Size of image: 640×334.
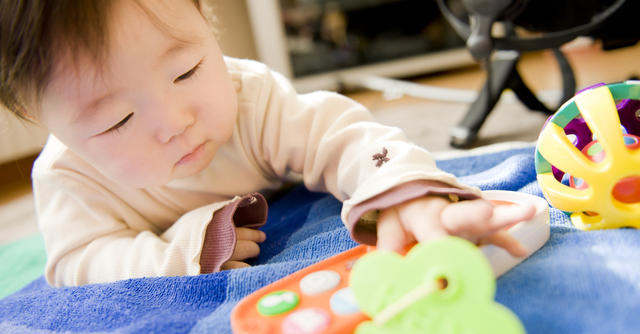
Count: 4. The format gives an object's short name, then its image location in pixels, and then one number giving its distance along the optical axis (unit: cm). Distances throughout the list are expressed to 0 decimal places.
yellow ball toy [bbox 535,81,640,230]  37
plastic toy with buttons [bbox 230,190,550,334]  26
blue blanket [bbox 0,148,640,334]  31
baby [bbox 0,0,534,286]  39
